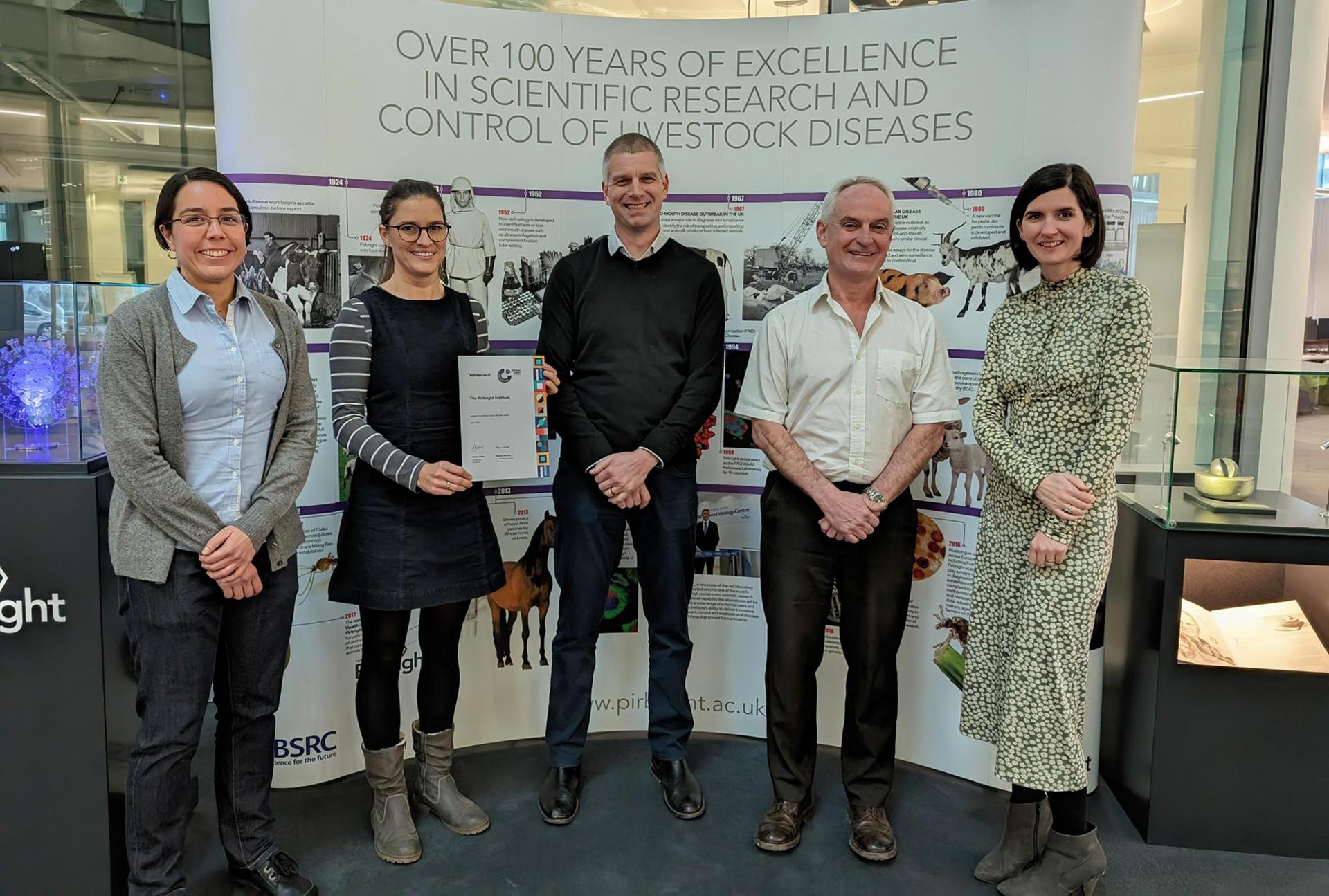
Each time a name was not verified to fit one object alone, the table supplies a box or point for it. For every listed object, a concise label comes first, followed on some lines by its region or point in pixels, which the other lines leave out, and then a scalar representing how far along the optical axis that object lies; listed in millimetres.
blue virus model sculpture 2430
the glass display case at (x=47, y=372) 2426
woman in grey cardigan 2217
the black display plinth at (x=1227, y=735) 2943
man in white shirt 2840
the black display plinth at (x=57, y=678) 2396
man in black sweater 3008
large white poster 3152
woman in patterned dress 2447
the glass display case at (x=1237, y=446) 2891
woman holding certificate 2670
